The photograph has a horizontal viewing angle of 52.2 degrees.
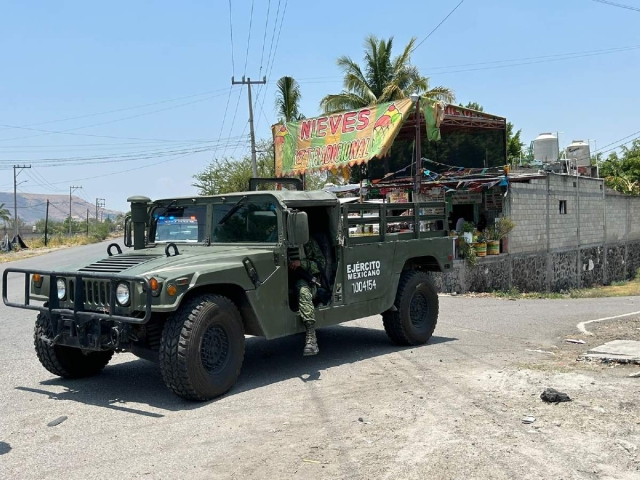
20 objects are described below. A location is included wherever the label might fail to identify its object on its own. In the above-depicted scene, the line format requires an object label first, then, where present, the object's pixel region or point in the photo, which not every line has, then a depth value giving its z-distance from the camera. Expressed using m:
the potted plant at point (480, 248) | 17.27
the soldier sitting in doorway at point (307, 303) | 6.84
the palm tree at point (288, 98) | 31.98
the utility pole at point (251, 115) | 31.31
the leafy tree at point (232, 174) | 36.84
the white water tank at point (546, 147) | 23.66
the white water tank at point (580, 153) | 26.42
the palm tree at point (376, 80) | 29.70
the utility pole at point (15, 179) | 69.64
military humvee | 5.71
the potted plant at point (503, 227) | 17.92
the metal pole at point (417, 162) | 16.69
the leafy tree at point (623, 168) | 32.06
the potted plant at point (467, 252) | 16.64
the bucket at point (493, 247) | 17.66
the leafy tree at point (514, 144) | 39.78
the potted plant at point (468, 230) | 16.81
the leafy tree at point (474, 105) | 41.41
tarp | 16.98
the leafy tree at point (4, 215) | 81.12
